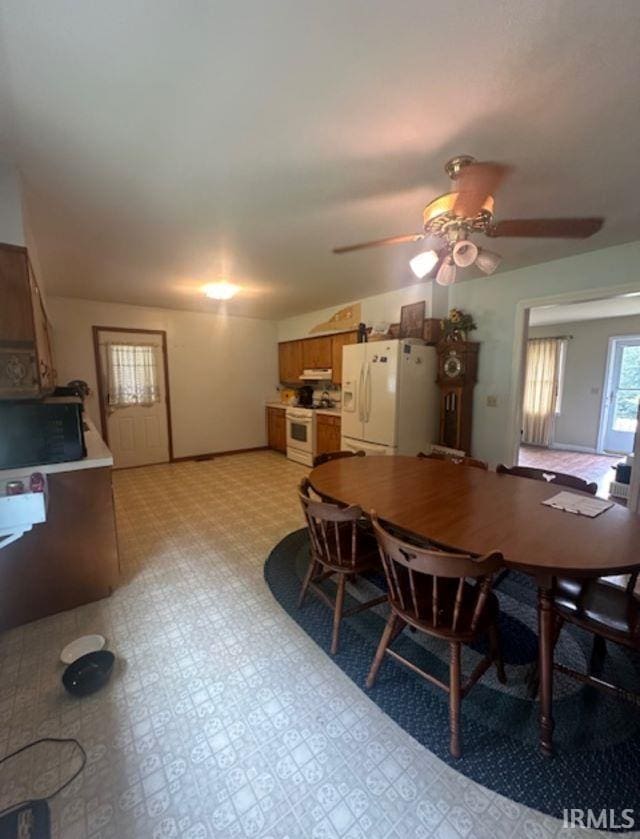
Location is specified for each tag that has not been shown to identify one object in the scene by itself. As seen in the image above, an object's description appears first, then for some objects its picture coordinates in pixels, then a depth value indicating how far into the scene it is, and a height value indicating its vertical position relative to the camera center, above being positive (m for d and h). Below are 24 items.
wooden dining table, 1.27 -0.67
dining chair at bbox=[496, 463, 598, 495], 2.04 -0.66
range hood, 5.32 -0.02
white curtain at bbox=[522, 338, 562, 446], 6.46 -0.27
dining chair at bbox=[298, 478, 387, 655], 1.72 -0.97
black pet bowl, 1.56 -1.40
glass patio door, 5.73 -0.35
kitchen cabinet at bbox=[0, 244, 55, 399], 1.85 +0.23
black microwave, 1.91 -0.35
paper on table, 1.64 -0.64
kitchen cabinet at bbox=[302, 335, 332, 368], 5.32 +0.34
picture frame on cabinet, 3.99 +0.63
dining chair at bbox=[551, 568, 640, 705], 1.30 -0.96
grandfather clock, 3.71 -0.16
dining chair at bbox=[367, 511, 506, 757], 1.25 -0.98
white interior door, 5.02 -0.71
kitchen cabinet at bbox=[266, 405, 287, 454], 6.05 -1.01
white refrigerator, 3.71 -0.25
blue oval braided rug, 1.22 -1.44
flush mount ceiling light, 3.56 +0.86
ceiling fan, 1.65 +0.75
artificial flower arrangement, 3.71 +0.52
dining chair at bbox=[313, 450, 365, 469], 2.85 -0.70
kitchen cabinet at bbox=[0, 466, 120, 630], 2.01 -1.12
